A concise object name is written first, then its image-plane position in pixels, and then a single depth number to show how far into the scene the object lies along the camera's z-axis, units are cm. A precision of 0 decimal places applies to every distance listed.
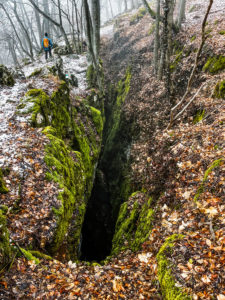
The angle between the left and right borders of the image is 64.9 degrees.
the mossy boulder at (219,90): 672
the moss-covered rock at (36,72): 1042
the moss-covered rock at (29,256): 357
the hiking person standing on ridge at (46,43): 1271
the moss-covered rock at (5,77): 866
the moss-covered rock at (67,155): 537
